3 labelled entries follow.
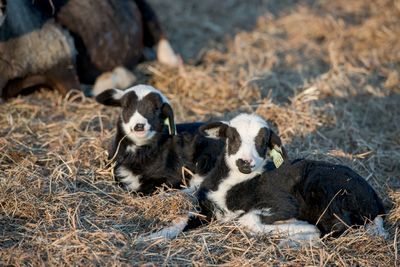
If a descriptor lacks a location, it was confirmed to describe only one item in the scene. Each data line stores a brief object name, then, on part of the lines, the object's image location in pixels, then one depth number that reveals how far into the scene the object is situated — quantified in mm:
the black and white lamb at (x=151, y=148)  12633
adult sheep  16672
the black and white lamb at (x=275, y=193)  11203
